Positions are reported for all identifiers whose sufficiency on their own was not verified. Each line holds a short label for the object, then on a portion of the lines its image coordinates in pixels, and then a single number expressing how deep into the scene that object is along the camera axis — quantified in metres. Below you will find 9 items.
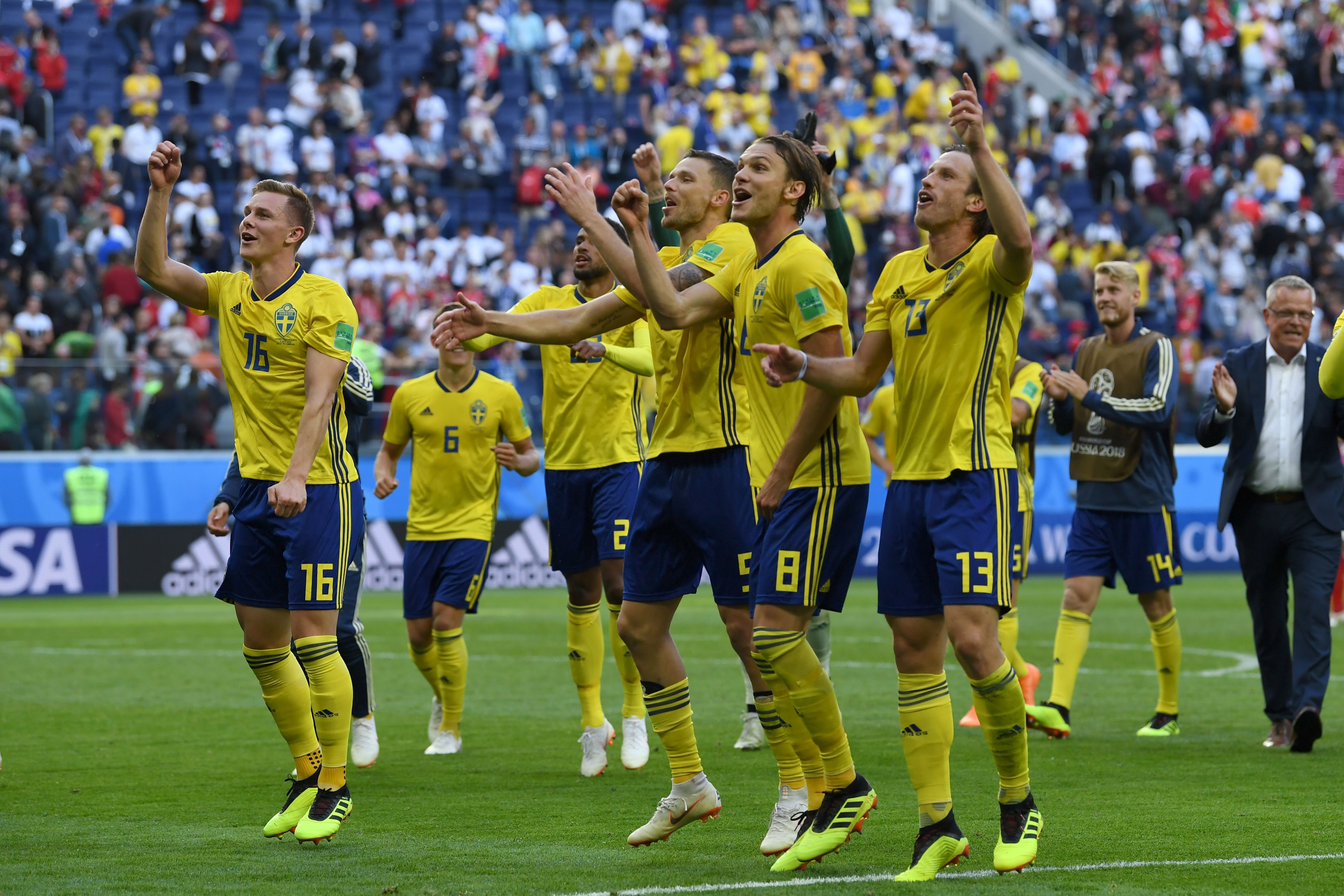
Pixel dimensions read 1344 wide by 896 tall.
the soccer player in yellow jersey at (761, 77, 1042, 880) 11.70
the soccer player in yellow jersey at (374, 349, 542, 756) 19.53
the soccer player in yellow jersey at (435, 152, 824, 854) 13.20
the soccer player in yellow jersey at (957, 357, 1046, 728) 20.41
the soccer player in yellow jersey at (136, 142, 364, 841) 13.71
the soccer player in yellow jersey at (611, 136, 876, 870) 12.28
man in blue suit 18.70
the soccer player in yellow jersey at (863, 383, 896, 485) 24.77
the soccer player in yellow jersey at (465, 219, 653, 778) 18.06
